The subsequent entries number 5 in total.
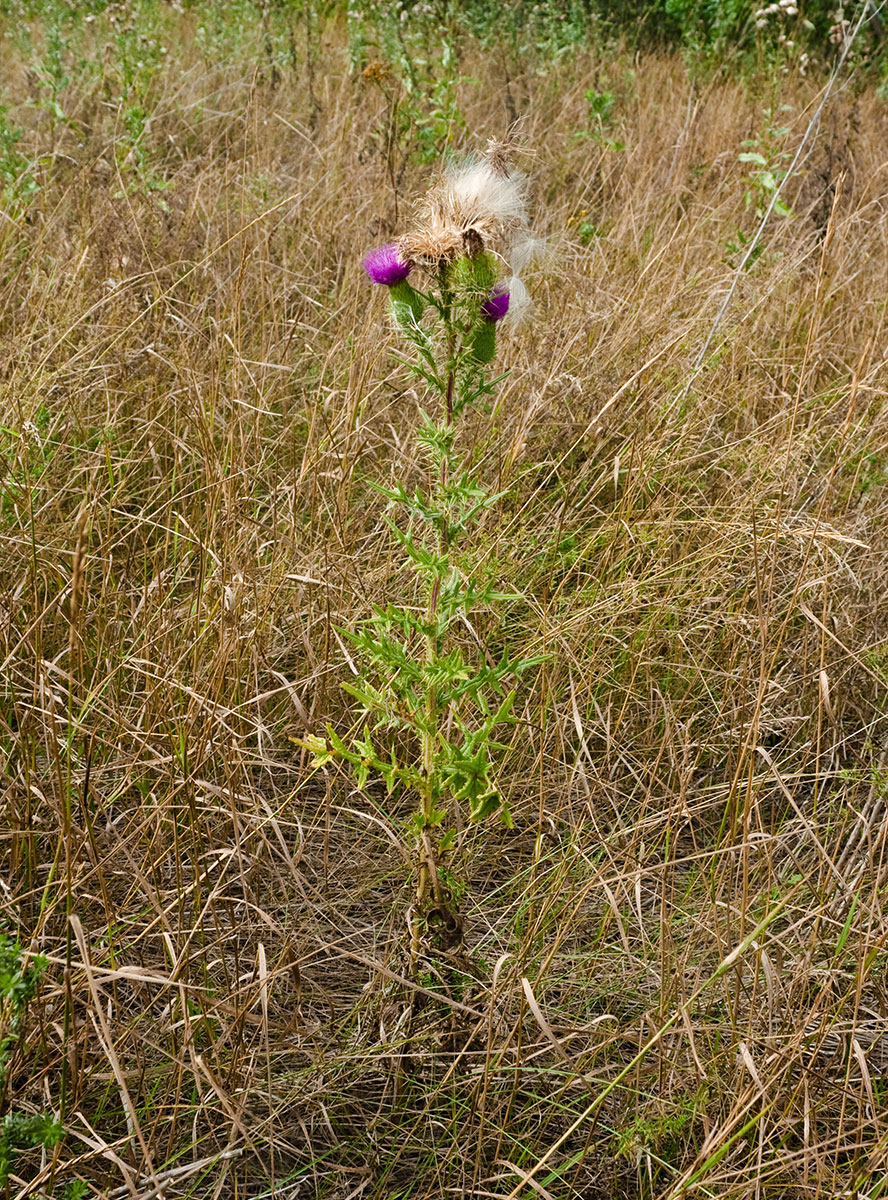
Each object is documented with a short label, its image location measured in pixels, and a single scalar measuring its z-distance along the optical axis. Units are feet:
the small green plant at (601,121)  13.41
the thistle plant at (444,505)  4.44
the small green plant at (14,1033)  3.55
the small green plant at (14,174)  10.18
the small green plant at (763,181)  10.63
